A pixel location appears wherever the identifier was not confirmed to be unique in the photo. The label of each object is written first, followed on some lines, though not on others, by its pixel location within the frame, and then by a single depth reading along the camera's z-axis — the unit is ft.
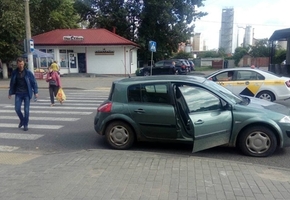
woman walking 38.73
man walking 24.13
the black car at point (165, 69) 84.53
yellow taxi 35.04
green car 17.28
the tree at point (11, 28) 77.82
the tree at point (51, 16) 103.24
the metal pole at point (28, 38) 60.61
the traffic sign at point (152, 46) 62.90
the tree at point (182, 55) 205.33
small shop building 101.09
